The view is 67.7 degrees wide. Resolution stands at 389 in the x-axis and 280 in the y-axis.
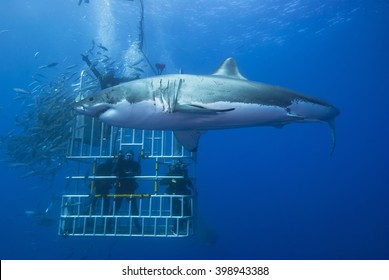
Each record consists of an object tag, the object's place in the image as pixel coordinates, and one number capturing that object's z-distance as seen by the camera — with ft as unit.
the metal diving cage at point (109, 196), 26.68
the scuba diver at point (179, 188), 28.82
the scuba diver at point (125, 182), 29.07
